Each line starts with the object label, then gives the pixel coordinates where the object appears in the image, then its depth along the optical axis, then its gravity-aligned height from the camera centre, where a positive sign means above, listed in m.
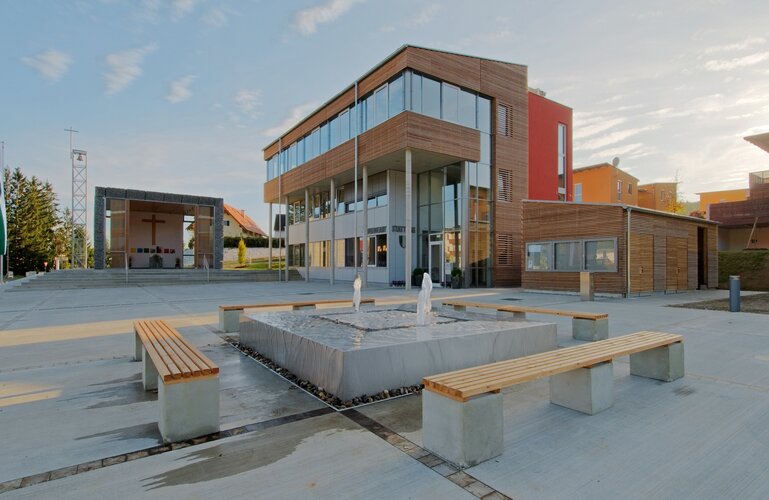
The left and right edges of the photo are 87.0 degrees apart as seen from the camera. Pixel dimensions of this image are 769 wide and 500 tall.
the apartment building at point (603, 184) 36.70 +6.45
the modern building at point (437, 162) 19.00 +4.83
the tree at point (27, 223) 41.25 +3.48
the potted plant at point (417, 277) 21.27 -1.23
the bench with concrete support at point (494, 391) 2.76 -1.09
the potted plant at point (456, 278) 20.02 -1.22
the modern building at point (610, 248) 14.80 +0.19
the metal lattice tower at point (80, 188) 31.47 +5.28
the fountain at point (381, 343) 4.21 -1.10
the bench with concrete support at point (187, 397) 3.12 -1.12
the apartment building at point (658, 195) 46.47 +6.69
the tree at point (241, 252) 46.06 +0.28
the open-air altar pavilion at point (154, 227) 28.31 +2.20
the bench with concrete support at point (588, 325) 7.02 -1.27
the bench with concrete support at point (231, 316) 8.09 -1.25
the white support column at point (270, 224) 30.78 +2.45
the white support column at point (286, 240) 30.28 +1.05
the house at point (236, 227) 54.56 +3.80
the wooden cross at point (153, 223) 34.89 +2.76
